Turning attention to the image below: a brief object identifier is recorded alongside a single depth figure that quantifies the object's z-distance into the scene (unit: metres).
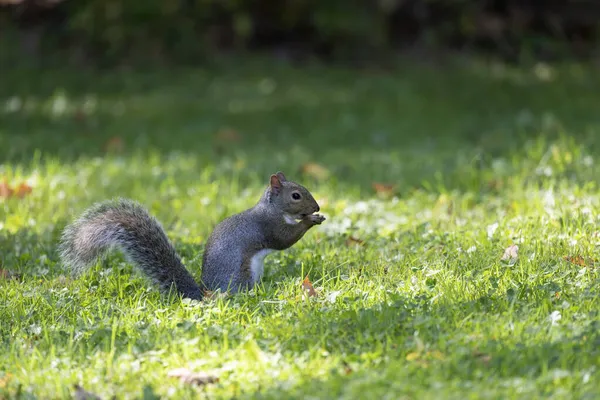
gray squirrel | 7.77
